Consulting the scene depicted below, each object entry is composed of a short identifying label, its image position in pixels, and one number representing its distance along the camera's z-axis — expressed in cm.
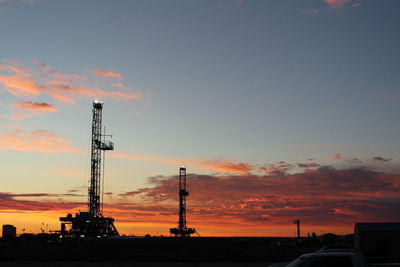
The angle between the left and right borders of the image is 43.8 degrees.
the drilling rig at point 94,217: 11281
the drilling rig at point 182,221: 13675
